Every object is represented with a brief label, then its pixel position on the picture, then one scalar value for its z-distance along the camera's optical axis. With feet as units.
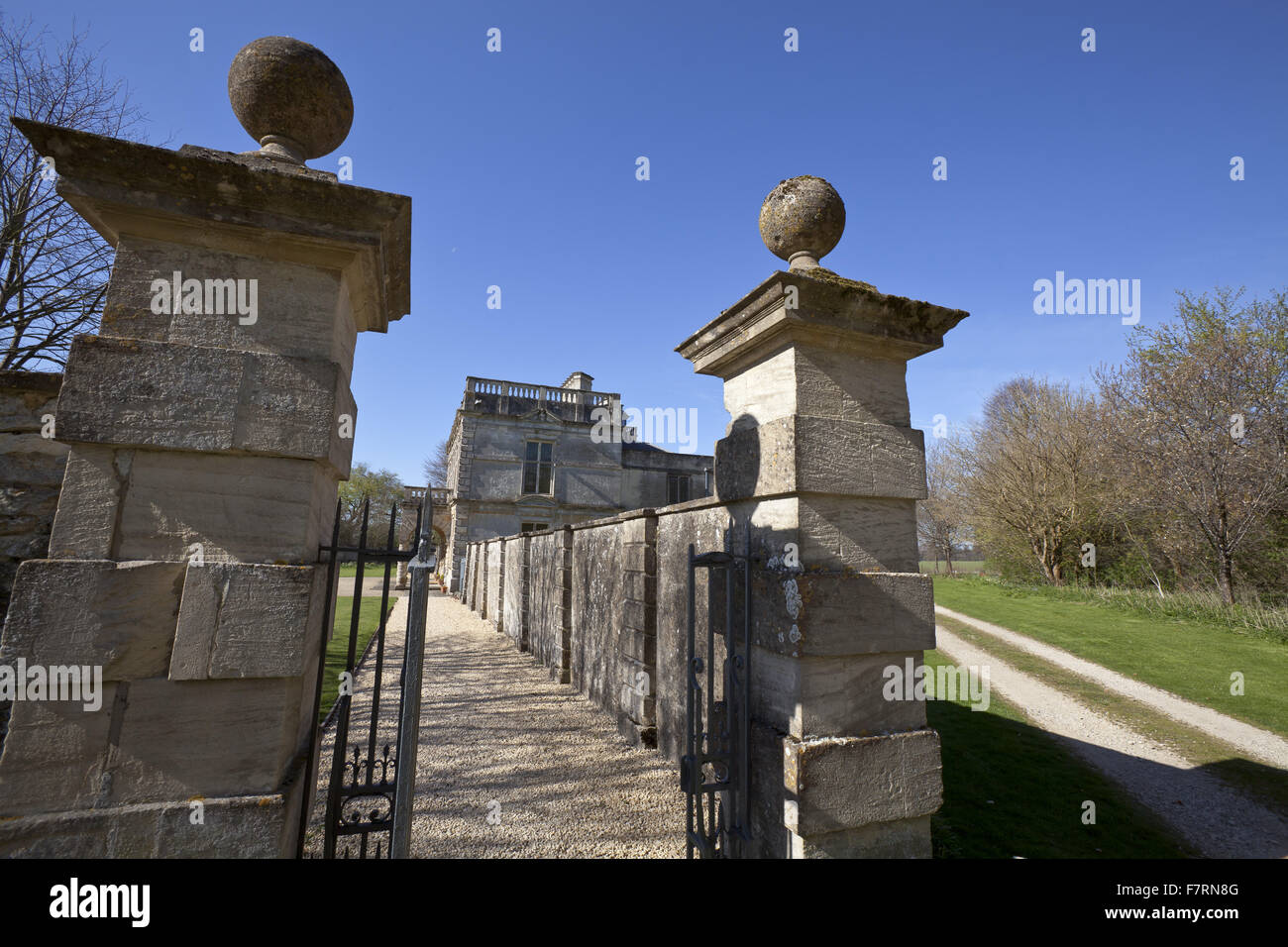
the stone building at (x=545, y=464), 80.64
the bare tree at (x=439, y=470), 144.71
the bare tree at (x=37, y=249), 28.45
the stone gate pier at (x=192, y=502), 5.78
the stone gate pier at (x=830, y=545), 7.84
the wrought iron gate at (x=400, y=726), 5.85
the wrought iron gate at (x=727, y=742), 8.38
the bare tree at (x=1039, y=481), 63.41
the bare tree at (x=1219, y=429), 41.93
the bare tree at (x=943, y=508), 87.48
